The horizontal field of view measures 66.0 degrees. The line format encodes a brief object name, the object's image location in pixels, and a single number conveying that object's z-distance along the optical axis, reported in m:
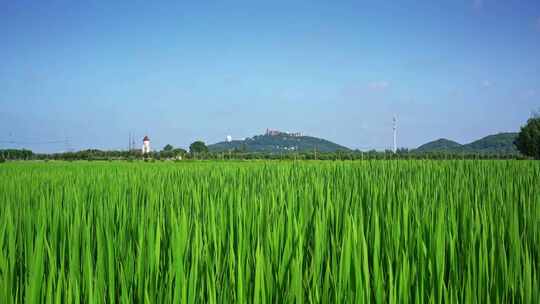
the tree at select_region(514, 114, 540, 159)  45.62
